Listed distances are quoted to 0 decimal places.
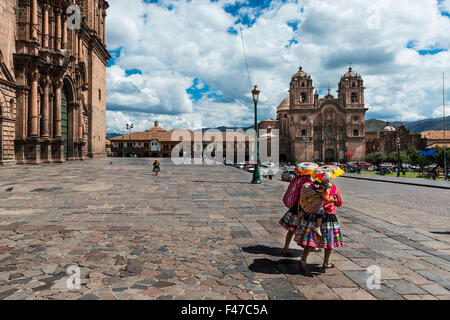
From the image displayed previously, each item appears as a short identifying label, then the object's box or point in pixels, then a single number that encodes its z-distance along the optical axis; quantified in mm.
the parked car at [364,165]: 55156
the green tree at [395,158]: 59453
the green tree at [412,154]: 54156
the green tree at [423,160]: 44744
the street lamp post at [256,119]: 15135
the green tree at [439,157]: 43281
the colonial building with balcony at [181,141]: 75375
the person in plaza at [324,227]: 3852
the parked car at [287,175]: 23234
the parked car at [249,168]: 31172
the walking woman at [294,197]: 4098
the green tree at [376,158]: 62147
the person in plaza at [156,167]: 18609
